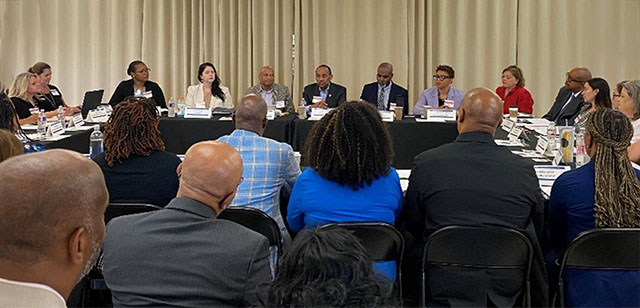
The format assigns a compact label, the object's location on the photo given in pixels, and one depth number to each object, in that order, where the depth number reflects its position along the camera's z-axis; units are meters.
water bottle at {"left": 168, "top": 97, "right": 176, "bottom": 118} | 6.79
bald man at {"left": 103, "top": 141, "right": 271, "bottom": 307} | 1.90
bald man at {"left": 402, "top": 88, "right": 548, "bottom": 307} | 2.73
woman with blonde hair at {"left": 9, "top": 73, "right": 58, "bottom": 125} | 6.14
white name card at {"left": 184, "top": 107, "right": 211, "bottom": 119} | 6.76
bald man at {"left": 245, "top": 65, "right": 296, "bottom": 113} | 7.78
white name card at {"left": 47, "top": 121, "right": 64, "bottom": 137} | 5.51
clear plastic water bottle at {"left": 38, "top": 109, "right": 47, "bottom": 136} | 5.54
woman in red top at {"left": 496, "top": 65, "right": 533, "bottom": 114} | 7.51
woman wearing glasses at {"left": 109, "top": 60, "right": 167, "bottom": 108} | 7.47
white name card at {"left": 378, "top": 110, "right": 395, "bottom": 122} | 6.62
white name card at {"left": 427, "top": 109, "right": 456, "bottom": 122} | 6.77
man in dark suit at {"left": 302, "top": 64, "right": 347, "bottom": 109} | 7.74
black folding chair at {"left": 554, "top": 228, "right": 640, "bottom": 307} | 2.54
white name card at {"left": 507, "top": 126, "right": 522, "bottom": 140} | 5.35
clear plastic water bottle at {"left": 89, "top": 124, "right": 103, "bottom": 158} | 4.91
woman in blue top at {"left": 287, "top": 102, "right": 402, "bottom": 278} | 2.83
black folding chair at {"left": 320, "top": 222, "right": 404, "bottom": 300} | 2.63
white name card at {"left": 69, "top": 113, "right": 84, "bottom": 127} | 6.11
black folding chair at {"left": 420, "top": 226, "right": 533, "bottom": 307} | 2.62
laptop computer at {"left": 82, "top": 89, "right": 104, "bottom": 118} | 6.94
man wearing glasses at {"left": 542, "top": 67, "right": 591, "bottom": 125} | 6.31
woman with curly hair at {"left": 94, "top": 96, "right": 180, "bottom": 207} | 3.14
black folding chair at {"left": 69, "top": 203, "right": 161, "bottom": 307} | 2.85
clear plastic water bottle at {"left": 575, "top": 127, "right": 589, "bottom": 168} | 4.11
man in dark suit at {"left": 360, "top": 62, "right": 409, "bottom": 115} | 7.66
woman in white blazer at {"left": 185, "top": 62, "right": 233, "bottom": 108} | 7.49
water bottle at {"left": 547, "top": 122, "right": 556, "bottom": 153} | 4.66
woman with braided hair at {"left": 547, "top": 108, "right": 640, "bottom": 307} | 2.67
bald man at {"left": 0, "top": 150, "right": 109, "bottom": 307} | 1.13
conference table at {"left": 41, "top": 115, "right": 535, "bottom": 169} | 6.48
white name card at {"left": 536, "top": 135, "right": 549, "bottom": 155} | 4.66
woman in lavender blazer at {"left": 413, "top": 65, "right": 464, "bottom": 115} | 7.35
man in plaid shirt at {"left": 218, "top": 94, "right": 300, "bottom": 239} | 3.24
